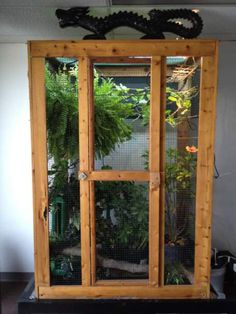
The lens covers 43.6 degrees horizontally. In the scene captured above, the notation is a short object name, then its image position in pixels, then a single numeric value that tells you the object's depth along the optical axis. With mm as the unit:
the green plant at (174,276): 2309
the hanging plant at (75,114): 2186
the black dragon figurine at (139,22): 2211
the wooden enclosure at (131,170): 2117
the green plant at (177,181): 2219
